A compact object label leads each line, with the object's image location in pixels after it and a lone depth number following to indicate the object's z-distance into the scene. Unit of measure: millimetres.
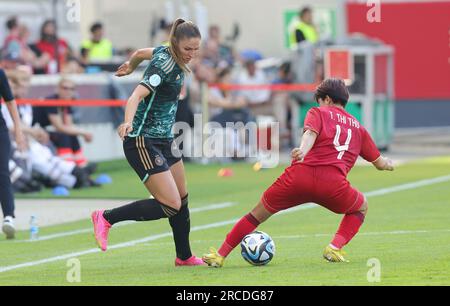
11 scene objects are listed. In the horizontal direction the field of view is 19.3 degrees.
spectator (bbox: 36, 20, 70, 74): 23312
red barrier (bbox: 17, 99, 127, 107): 18859
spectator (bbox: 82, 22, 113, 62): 25219
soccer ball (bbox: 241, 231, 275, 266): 10094
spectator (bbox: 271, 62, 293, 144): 25562
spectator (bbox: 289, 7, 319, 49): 26578
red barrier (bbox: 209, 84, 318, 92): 25062
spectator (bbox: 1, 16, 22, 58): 22142
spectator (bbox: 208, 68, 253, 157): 23578
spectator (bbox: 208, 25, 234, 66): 27688
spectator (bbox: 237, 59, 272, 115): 25703
